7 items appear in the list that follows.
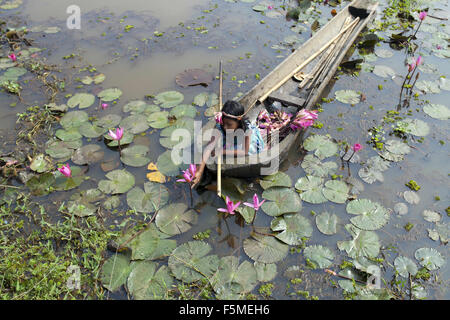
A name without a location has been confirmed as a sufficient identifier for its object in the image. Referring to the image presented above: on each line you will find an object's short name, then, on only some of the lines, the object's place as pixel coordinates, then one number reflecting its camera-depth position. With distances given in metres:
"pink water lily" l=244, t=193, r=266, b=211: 3.26
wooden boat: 3.65
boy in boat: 3.30
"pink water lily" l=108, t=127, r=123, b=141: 3.93
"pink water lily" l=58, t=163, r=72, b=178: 3.67
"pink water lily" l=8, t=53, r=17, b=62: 5.70
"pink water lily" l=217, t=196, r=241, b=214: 3.27
